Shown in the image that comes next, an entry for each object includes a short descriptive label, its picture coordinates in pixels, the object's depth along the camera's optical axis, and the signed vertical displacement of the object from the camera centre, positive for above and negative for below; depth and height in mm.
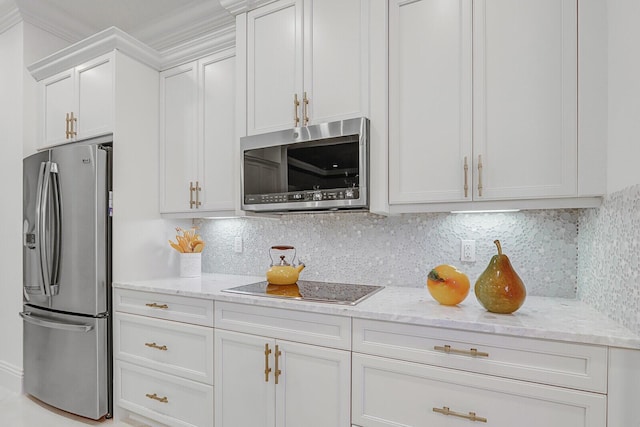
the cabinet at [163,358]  1901 -868
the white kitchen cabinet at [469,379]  1162 -619
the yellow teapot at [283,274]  2098 -392
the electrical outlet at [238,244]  2613 -267
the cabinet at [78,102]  2312 +744
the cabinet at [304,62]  1813 +806
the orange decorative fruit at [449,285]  1516 -331
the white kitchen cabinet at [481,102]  1452 +480
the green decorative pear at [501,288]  1353 -308
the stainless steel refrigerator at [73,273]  2178 -409
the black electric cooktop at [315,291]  1681 -443
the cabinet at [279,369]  1542 -753
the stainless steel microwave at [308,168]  1743 +218
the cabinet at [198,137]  2295 +491
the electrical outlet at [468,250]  1876 -222
